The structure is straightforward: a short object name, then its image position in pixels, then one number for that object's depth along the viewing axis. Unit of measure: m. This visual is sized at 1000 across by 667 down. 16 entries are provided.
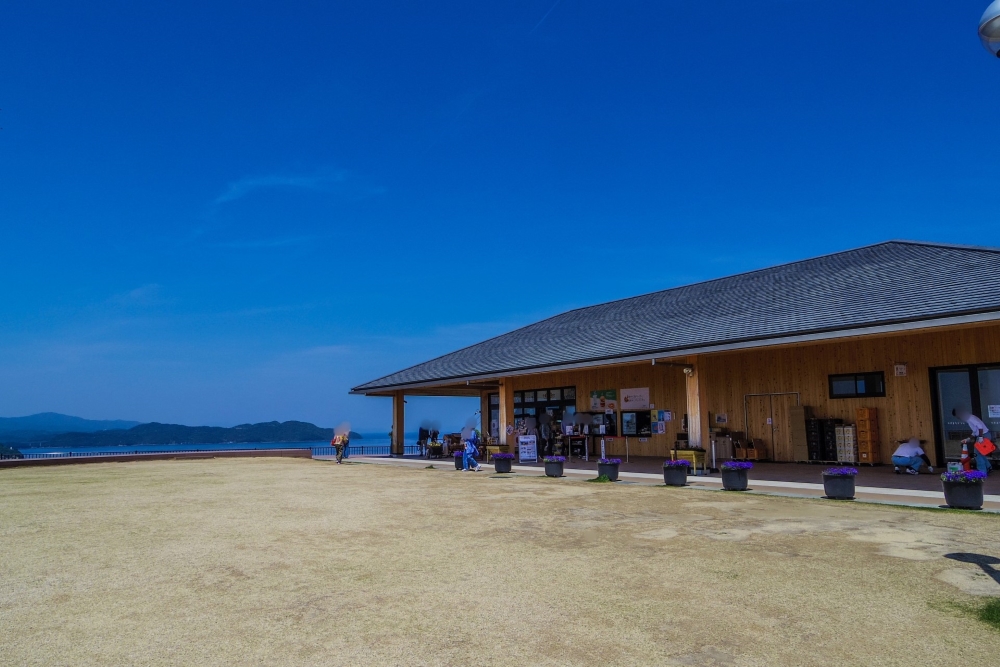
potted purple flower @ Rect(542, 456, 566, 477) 14.87
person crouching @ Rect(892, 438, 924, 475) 13.39
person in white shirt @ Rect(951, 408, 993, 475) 10.92
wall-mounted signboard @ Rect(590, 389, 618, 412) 21.16
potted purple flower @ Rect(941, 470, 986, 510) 8.84
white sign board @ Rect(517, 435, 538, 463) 19.80
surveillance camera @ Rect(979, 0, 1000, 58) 4.94
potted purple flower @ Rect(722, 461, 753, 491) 11.55
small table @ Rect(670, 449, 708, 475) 14.13
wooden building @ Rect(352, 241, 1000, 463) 12.83
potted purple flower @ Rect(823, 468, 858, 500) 10.12
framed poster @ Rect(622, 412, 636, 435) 20.66
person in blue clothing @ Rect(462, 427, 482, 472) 17.78
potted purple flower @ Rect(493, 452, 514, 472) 16.59
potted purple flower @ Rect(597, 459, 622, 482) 13.66
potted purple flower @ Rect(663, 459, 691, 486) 12.44
